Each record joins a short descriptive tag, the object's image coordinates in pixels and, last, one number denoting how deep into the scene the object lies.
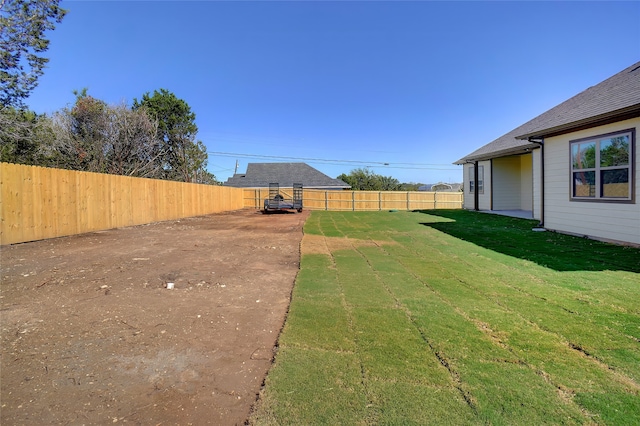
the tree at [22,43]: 11.39
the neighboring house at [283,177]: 30.84
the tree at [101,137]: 17.78
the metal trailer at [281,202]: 19.77
